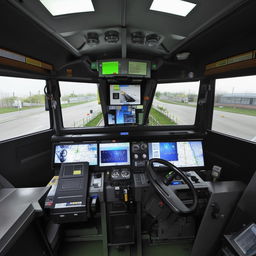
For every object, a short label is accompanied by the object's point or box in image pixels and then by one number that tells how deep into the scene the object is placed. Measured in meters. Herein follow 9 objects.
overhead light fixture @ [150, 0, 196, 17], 0.96
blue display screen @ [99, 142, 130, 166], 1.73
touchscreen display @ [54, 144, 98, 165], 1.69
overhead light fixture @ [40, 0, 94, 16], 0.95
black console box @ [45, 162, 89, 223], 1.26
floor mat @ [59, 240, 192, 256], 1.64
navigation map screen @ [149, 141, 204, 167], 1.77
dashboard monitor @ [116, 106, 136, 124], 2.29
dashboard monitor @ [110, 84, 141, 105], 2.23
